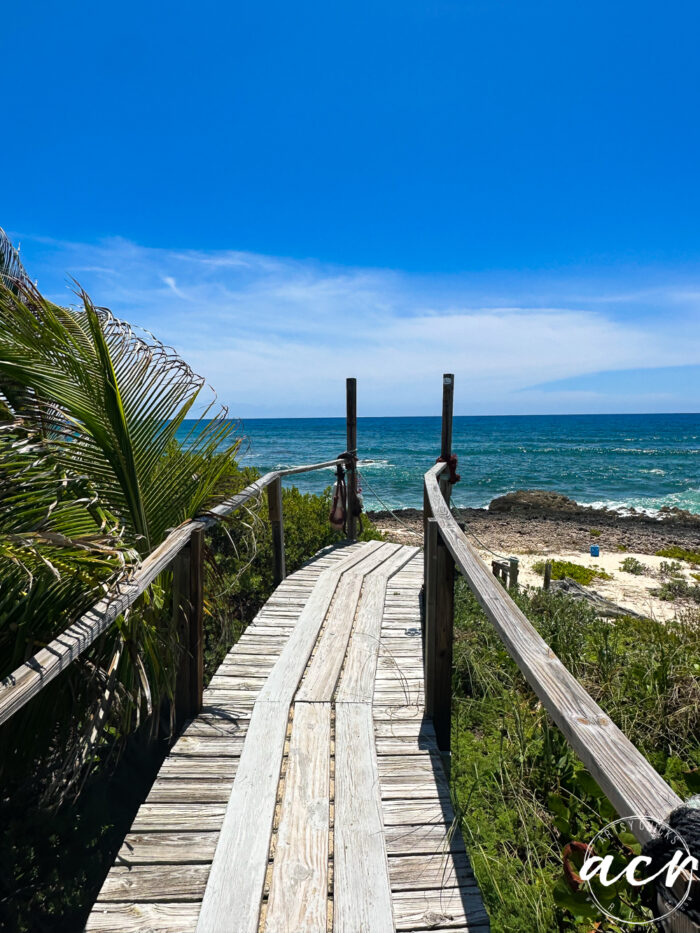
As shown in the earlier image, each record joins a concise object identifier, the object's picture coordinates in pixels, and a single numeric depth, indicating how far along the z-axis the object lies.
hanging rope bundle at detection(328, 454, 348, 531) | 7.72
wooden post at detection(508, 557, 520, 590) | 7.64
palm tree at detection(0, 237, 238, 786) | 2.32
